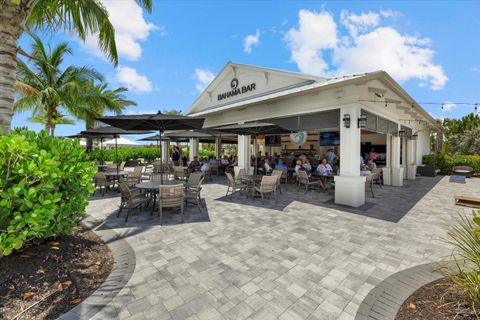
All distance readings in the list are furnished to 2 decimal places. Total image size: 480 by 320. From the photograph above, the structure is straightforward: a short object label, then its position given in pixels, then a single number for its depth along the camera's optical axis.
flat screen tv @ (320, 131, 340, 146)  15.86
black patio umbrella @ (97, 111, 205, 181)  5.54
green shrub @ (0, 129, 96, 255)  2.49
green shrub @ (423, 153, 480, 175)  15.59
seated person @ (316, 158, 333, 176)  8.81
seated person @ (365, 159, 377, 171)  10.35
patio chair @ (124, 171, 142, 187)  8.27
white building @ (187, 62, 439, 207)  7.09
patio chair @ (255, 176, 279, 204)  7.14
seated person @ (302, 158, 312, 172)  10.12
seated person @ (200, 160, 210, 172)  11.30
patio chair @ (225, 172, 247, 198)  7.74
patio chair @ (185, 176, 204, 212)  6.48
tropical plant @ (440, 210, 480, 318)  2.06
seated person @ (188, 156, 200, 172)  12.32
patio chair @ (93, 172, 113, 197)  8.16
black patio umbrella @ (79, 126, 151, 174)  8.55
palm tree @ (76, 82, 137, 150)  14.88
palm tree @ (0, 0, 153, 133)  3.55
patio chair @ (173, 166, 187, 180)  10.62
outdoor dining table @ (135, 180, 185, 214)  5.88
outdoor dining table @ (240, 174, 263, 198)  7.79
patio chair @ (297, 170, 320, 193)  8.45
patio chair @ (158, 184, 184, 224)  5.39
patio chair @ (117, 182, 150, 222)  5.43
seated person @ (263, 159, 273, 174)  9.97
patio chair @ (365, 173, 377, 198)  7.99
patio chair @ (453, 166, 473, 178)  14.65
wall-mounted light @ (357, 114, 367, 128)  6.90
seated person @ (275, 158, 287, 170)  10.05
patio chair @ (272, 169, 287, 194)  8.53
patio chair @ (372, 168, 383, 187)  9.75
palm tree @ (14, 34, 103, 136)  12.63
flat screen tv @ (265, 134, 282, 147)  19.31
